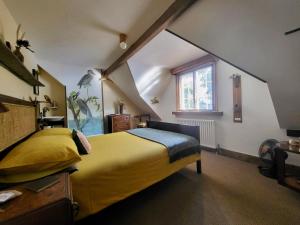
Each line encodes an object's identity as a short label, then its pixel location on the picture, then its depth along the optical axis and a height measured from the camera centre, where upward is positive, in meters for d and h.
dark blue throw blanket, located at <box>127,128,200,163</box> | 1.98 -0.43
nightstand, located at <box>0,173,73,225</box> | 0.65 -0.43
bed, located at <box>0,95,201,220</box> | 1.25 -0.55
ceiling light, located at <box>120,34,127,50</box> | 2.51 +1.22
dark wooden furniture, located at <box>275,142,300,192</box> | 1.88 -0.73
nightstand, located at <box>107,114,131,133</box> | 4.58 -0.27
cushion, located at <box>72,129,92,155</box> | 1.74 -0.35
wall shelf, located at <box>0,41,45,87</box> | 1.26 +0.53
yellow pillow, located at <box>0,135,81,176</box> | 1.00 -0.30
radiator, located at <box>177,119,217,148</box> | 3.39 -0.49
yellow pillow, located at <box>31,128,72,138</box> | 1.82 -0.22
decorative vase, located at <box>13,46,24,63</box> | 1.75 +0.74
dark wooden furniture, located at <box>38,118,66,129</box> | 2.61 -0.15
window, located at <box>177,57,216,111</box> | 3.52 +0.60
